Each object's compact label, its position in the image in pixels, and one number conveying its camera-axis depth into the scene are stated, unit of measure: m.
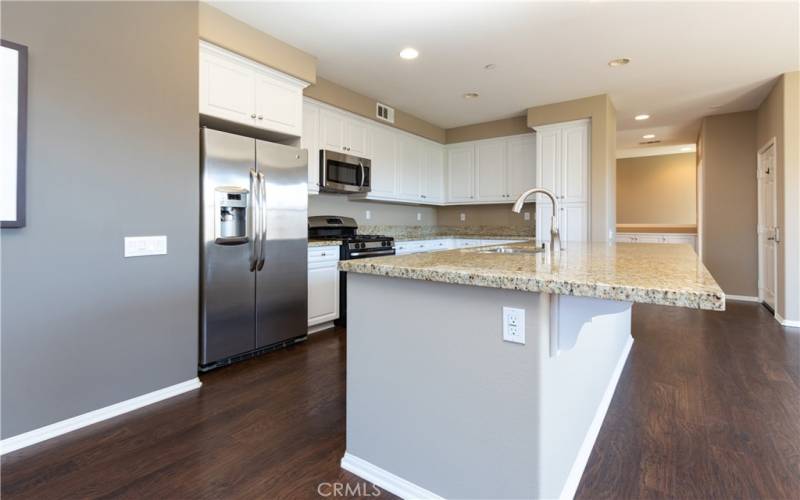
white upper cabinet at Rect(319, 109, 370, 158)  4.21
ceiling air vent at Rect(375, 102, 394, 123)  4.83
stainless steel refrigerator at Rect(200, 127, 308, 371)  2.76
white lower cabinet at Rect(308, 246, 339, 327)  3.67
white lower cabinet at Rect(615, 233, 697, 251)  6.68
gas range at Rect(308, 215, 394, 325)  4.02
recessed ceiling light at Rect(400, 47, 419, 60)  3.45
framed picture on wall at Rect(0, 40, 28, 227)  1.78
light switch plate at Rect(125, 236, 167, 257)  2.24
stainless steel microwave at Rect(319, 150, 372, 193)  4.08
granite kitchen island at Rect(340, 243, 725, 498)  1.23
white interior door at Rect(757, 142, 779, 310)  4.60
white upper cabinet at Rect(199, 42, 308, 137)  2.84
